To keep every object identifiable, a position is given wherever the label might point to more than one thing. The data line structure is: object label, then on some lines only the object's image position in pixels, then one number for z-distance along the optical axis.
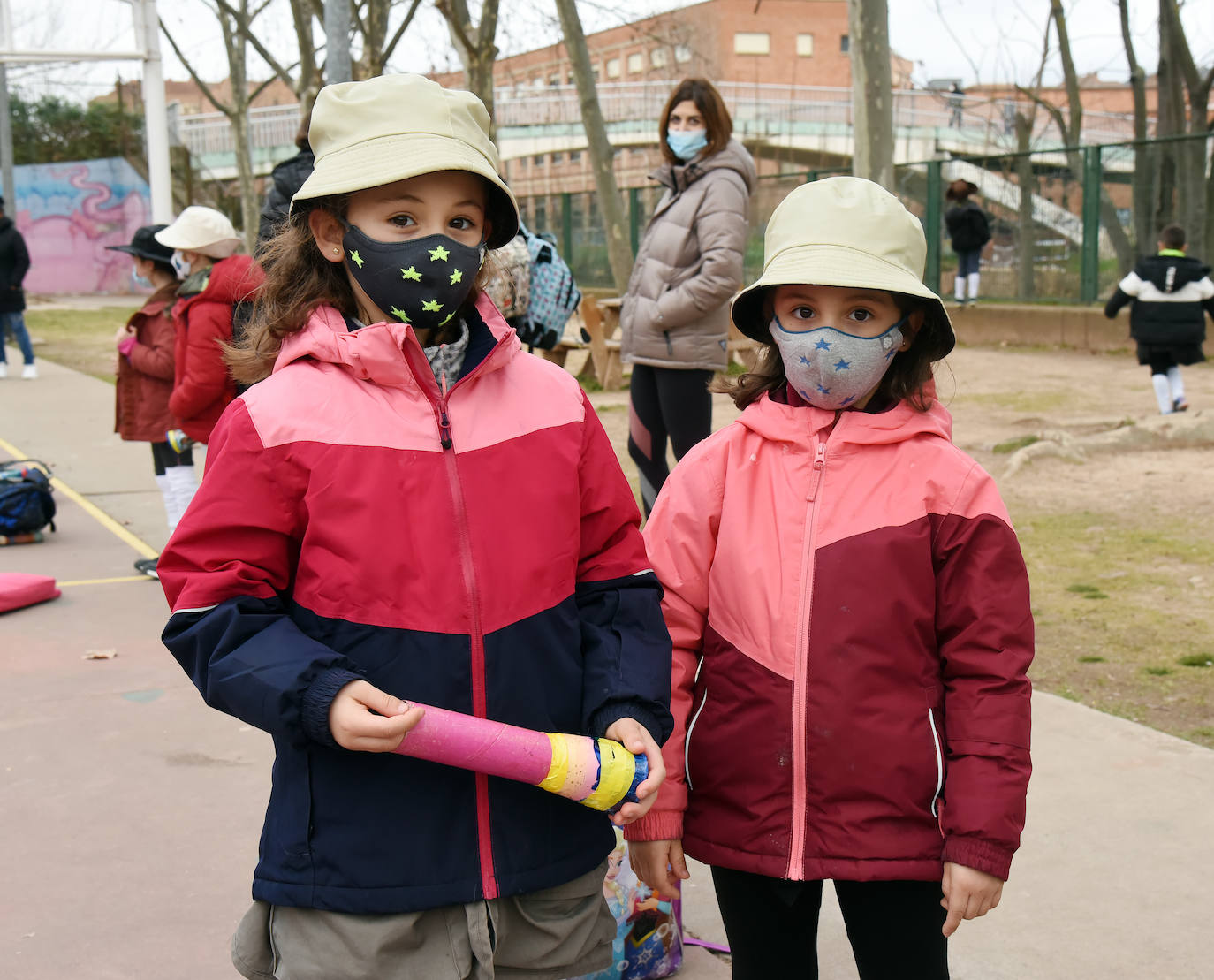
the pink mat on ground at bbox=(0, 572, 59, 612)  5.86
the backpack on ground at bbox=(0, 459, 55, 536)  7.11
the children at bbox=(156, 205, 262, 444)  5.34
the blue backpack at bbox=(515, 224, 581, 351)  5.34
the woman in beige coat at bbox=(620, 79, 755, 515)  5.59
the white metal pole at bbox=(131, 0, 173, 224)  14.00
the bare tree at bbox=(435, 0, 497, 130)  14.35
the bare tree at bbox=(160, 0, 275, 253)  27.62
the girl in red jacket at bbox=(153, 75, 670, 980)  1.79
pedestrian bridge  41.19
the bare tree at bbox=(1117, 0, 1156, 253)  17.50
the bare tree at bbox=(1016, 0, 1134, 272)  17.55
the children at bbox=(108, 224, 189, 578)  5.96
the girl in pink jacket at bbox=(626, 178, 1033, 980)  2.02
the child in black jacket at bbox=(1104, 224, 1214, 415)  11.03
